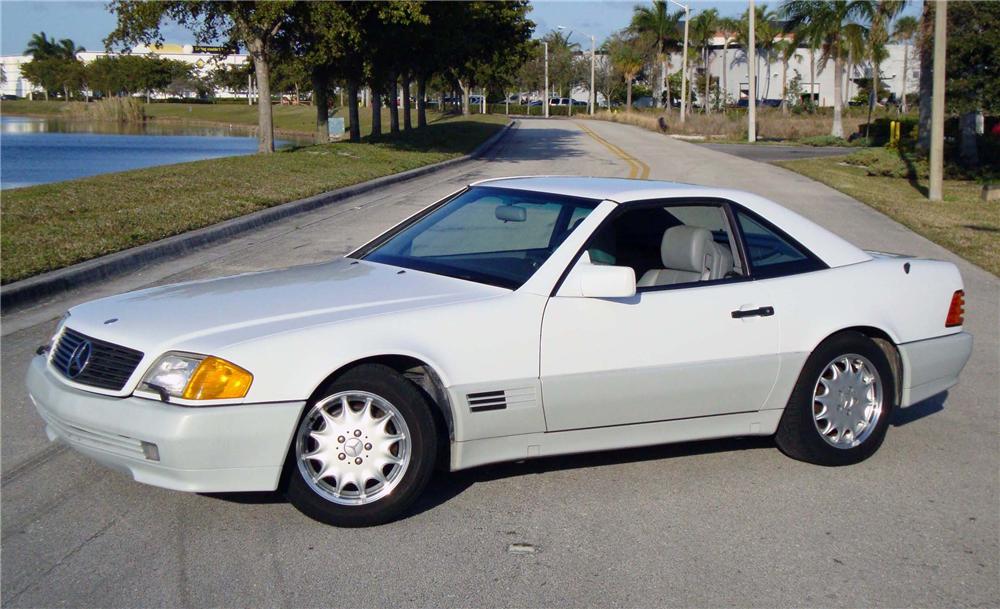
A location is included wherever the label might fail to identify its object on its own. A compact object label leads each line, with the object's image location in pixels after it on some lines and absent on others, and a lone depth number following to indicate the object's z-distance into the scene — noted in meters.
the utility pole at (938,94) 20.28
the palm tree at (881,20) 40.00
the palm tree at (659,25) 79.69
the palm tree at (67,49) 160.62
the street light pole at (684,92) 58.69
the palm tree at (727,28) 80.03
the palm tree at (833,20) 45.69
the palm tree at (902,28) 58.34
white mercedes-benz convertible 4.27
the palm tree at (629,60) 90.62
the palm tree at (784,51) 68.38
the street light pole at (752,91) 39.90
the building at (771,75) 97.81
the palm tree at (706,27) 79.07
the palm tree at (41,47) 157.90
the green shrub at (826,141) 46.19
